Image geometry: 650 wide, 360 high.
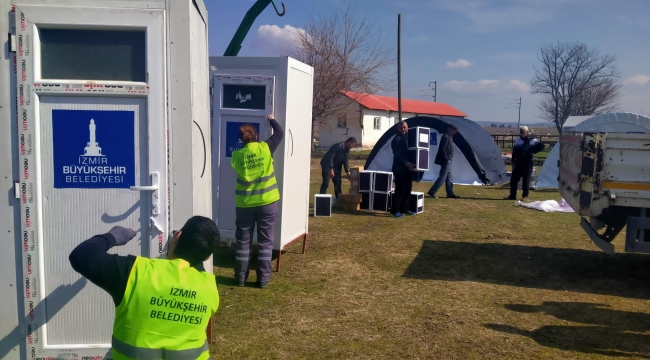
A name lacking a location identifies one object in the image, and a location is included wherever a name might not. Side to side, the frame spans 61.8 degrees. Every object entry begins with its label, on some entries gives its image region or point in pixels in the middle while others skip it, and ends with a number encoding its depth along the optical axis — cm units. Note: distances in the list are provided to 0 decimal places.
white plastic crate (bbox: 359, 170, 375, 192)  1205
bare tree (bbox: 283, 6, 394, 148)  3064
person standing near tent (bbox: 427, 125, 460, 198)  1421
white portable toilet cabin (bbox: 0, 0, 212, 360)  334
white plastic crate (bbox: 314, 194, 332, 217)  1104
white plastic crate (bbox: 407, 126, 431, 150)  1241
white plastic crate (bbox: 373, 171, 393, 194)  1195
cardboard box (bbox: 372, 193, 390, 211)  1192
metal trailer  632
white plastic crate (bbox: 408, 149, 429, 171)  1173
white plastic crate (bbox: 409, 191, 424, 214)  1162
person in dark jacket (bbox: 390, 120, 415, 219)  1088
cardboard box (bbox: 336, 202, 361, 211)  1205
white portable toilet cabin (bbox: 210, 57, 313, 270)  662
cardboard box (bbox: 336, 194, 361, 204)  1197
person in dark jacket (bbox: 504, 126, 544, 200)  1376
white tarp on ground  1240
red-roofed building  4353
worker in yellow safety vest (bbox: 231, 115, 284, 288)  597
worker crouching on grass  1248
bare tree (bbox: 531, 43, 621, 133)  5144
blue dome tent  1789
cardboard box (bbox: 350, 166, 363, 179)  1275
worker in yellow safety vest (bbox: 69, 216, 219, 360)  229
